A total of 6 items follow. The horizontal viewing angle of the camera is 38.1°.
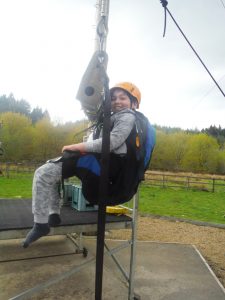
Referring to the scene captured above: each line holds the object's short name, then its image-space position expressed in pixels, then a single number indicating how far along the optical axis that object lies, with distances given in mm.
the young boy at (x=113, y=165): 2135
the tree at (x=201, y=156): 50656
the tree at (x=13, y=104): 86225
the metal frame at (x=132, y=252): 3643
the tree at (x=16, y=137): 38156
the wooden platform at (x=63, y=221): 3232
